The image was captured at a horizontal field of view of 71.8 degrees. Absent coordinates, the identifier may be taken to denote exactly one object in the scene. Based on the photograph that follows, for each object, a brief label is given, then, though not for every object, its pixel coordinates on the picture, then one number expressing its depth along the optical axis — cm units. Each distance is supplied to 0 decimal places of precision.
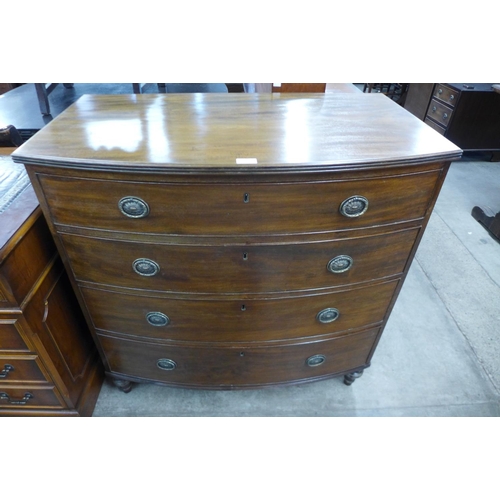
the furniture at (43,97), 216
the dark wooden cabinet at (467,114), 287
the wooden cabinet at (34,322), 96
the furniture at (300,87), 138
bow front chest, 82
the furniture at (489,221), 236
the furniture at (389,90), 426
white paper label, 79
